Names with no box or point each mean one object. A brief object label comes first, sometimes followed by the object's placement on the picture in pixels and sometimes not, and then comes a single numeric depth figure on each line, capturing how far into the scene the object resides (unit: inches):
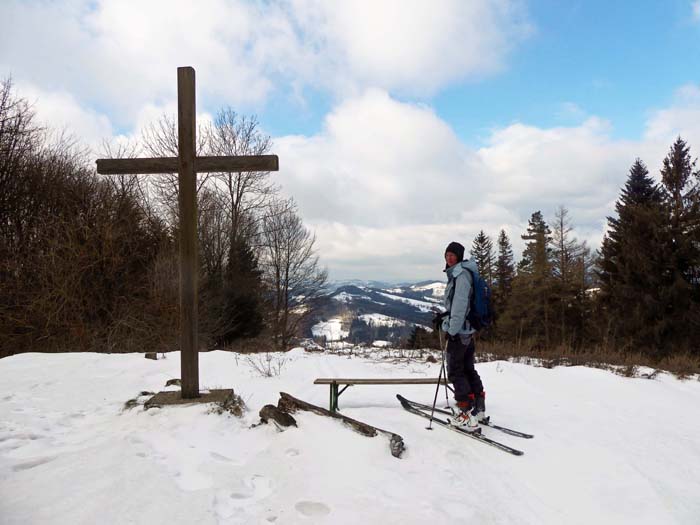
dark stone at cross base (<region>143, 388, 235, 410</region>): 170.9
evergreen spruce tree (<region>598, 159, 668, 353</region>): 852.6
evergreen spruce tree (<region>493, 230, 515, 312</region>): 1577.3
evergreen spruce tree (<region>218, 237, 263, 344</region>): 705.0
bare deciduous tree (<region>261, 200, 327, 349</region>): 992.2
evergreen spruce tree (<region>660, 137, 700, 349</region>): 816.3
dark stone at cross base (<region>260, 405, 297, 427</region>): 154.6
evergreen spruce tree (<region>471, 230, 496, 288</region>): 1691.7
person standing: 173.3
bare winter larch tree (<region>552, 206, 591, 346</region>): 1193.4
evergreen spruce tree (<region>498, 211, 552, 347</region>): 1201.4
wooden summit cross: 182.7
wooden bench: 193.8
